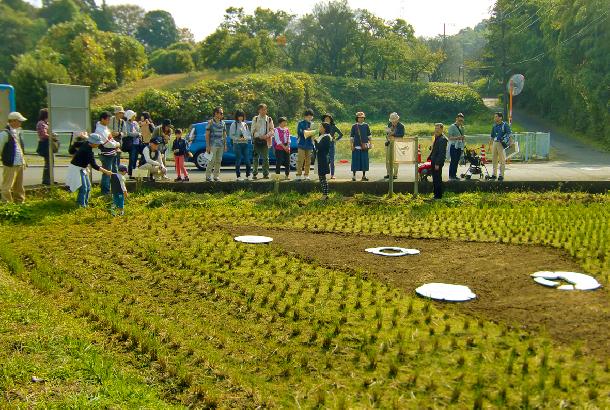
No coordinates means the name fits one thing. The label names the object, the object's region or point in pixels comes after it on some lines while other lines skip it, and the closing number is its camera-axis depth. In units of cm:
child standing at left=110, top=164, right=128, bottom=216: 1243
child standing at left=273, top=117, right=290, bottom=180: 1634
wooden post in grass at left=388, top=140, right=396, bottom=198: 1463
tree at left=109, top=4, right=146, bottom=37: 9806
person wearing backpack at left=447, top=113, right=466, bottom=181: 1680
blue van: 2166
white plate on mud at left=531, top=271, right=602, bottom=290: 698
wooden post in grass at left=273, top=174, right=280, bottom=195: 1506
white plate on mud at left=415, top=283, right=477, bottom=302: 670
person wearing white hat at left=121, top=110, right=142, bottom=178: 1592
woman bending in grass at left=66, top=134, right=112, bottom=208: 1208
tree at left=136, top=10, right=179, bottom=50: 9579
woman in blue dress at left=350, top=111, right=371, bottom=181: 1595
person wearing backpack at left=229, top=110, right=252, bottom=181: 1579
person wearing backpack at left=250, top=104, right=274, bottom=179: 1582
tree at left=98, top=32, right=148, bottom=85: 5350
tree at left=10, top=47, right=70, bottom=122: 4338
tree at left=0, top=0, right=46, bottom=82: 6825
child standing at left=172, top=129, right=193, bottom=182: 1573
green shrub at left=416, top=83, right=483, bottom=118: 5666
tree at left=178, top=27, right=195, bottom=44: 8950
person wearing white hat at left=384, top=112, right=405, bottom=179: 1561
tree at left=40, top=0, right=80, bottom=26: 8112
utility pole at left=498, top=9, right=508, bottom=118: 4074
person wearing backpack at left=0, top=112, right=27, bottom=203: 1237
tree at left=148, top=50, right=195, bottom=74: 6525
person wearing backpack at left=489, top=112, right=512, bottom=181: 1593
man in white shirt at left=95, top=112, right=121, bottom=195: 1252
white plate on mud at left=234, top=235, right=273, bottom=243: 998
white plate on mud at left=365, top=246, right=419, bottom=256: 904
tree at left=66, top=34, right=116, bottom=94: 4866
